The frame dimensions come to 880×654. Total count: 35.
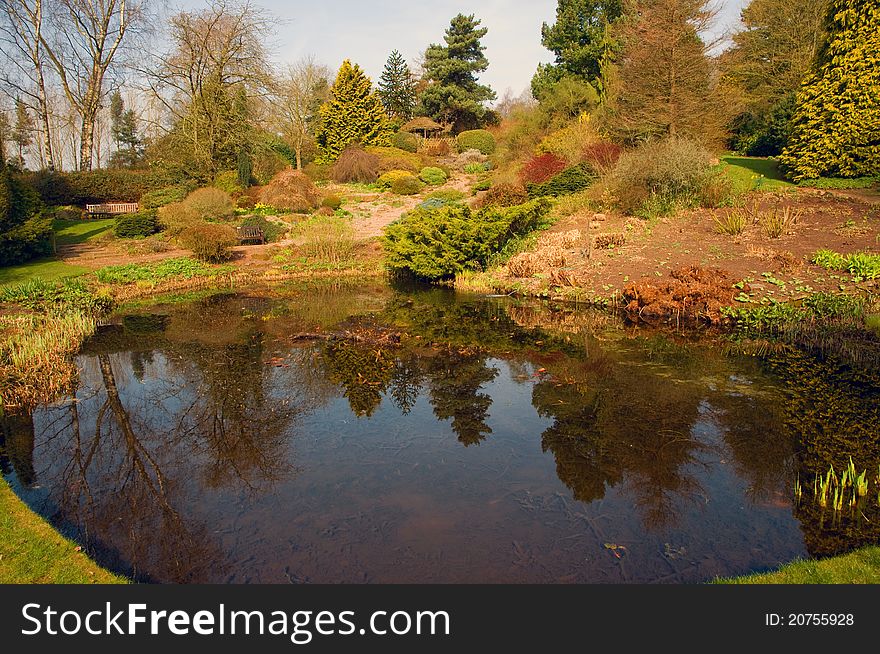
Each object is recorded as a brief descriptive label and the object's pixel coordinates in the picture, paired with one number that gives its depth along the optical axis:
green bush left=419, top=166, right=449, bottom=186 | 35.44
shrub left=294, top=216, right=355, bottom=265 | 21.36
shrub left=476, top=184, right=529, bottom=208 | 21.47
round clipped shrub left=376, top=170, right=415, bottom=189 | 34.44
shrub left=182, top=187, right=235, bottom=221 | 24.53
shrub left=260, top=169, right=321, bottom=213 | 28.08
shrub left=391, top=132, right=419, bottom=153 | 42.69
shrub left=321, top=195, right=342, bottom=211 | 29.42
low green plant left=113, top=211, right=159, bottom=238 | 23.52
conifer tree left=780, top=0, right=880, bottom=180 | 17.12
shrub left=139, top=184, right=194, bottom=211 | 27.31
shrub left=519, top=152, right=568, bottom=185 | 25.45
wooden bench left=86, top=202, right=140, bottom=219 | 28.73
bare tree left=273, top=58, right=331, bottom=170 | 36.22
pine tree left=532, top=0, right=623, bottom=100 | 35.22
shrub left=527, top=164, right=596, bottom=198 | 23.67
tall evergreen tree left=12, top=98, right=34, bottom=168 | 47.09
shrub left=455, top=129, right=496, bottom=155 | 42.69
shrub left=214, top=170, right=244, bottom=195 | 30.06
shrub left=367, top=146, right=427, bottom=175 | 37.09
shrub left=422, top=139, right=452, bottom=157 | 43.06
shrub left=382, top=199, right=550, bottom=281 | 17.48
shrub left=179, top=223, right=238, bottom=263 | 19.55
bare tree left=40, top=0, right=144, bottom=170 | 32.88
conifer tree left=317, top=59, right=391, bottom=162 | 41.81
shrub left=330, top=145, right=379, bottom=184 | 36.34
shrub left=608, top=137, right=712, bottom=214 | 18.59
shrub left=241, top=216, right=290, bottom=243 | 23.61
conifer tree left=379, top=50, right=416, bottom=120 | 49.94
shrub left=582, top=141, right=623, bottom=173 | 23.39
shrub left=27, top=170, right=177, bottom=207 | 29.06
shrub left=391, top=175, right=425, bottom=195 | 32.81
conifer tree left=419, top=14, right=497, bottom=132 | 46.94
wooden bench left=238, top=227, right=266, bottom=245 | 23.12
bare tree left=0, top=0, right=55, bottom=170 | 31.48
